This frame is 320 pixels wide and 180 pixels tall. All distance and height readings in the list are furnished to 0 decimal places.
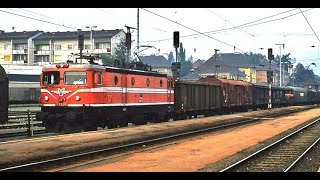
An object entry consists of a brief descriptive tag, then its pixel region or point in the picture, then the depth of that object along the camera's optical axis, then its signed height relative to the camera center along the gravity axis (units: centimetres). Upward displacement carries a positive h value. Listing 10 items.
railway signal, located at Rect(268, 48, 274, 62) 5099 +485
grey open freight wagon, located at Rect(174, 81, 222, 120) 3422 -28
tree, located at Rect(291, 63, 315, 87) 16512 +775
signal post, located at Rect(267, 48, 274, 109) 5159 +377
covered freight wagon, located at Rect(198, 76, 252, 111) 4428 +27
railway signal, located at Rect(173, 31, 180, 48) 3192 +424
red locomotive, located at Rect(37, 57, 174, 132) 2200 -1
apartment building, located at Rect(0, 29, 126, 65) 10344 +1220
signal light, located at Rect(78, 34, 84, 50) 4925 +646
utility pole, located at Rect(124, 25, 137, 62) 3628 +479
